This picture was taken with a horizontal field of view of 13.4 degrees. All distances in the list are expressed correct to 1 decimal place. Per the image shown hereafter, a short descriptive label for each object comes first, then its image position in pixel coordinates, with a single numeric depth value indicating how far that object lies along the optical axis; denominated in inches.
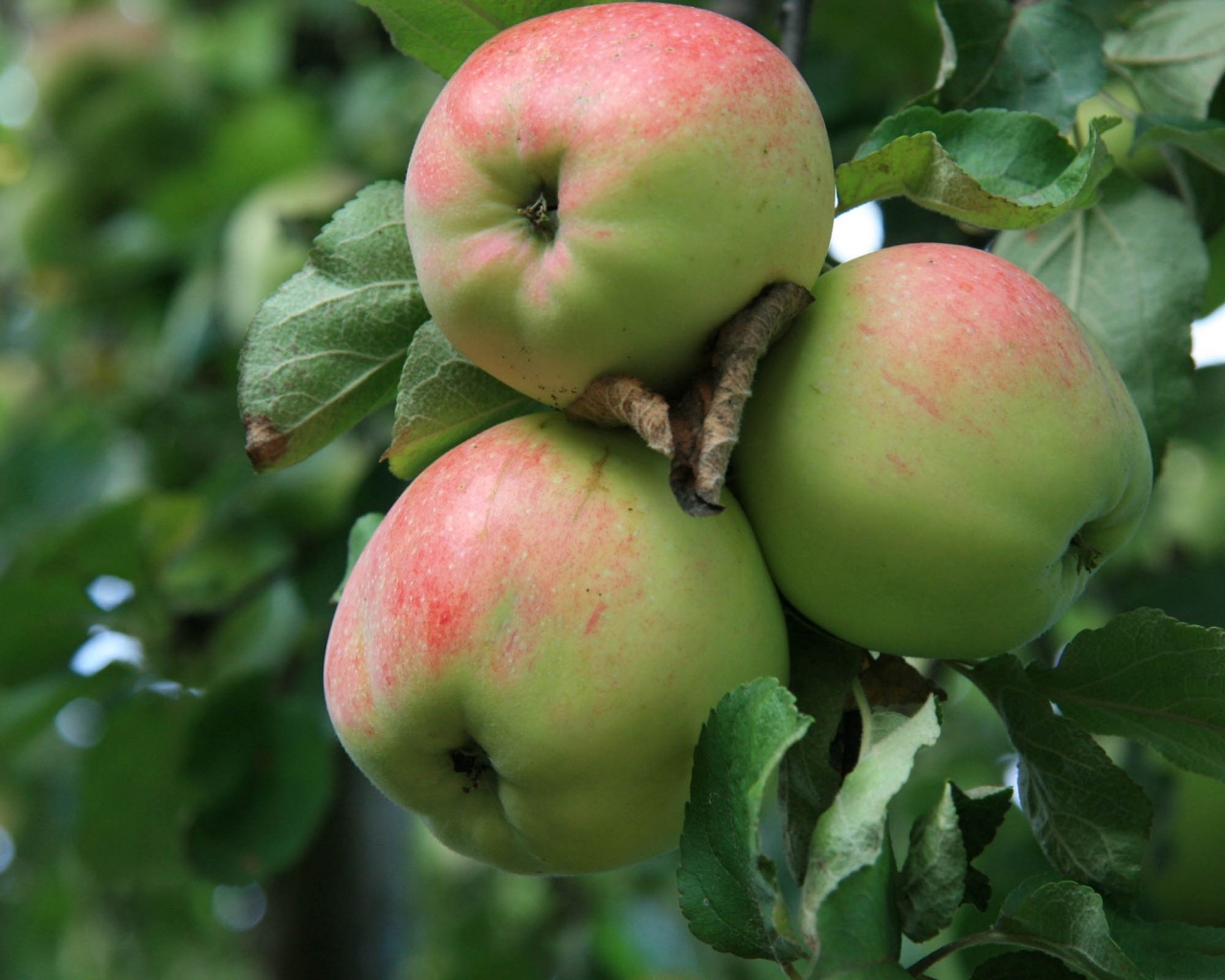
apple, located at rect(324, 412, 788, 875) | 33.4
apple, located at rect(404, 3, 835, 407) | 33.2
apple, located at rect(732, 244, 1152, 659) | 33.6
